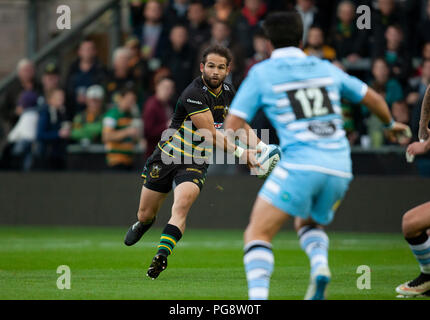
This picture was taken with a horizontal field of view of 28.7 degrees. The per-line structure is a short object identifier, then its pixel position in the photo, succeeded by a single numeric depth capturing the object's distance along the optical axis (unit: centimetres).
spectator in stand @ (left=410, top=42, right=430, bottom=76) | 1415
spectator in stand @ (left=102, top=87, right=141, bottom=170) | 1445
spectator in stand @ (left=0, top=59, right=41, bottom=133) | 1588
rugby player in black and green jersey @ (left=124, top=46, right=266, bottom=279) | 867
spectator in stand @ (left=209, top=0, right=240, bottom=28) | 1553
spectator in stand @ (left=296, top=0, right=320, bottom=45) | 1511
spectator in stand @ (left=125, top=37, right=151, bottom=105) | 1558
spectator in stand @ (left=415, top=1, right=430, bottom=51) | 1495
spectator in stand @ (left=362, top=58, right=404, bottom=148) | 1409
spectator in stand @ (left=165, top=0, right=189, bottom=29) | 1585
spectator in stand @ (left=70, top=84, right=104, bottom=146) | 1530
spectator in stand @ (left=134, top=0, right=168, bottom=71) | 1585
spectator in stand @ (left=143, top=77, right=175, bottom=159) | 1432
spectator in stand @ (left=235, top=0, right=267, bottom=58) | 1527
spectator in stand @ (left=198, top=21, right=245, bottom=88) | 1447
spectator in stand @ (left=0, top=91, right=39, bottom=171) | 1548
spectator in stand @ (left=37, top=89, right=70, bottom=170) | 1521
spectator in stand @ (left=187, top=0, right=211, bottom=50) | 1549
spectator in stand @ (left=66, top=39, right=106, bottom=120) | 1584
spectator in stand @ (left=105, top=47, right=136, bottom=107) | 1537
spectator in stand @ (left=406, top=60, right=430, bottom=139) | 1352
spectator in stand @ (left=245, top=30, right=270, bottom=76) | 1439
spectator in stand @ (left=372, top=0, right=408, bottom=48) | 1479
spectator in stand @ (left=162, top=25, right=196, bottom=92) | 1527
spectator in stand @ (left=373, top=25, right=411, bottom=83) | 1454
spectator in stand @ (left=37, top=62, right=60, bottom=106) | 1580
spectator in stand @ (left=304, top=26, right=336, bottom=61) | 1430
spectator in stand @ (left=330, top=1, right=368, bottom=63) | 1497
